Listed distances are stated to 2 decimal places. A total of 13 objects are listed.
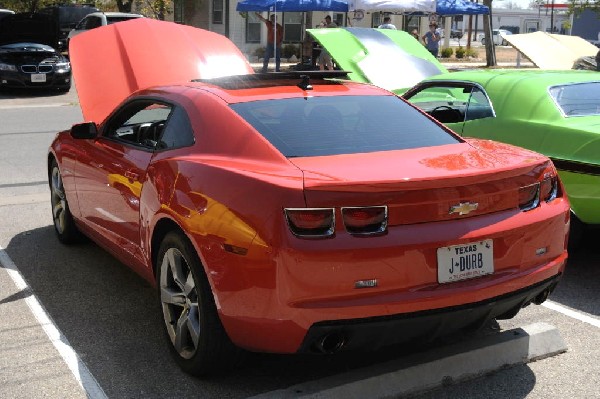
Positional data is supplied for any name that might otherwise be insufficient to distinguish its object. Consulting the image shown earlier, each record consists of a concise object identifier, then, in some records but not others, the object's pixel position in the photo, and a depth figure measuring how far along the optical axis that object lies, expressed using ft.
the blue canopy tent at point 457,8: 83.61
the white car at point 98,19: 68.95
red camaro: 10.99
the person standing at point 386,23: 65.13
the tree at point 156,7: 106.11
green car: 18.11
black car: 60.34
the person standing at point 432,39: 75.25
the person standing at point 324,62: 68.08
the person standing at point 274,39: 75.20
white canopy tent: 71.03
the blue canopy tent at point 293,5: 72.43
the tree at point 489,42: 97.97
